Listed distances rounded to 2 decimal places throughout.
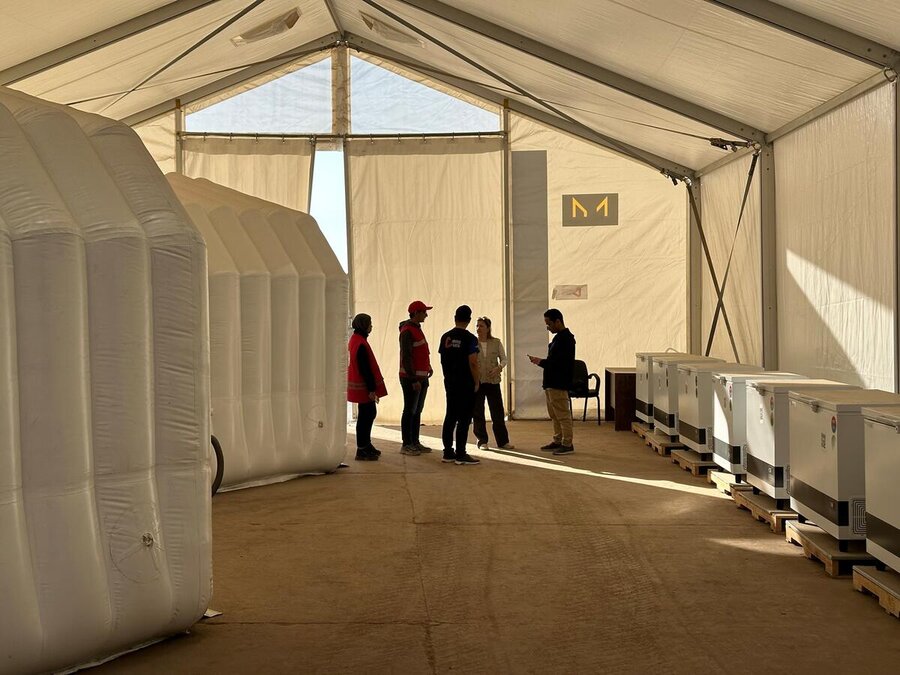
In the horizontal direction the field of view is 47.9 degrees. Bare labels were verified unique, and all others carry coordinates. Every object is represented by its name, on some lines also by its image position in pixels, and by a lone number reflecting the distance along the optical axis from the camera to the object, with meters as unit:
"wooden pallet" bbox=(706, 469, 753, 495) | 8.75
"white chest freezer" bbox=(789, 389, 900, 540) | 6.10
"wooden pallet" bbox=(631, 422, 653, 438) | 13.00
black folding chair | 14.28
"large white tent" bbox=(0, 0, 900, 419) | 8.68
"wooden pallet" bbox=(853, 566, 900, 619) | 5.39
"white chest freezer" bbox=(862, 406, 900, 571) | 5.40
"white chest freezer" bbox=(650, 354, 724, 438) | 11.52
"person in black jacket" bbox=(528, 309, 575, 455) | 11.61
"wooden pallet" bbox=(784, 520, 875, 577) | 6.23
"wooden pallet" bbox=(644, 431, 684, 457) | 11.61
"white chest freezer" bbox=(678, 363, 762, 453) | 9.90
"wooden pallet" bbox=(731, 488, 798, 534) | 7.50
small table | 14.29
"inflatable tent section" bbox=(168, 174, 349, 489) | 9.21
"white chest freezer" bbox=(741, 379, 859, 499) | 7.56
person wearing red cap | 11.52
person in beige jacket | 12.13
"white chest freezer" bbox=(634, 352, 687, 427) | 12.94
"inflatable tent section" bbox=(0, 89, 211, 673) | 4.47
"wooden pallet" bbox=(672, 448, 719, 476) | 10.15
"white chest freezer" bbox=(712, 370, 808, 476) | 8.80
